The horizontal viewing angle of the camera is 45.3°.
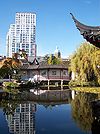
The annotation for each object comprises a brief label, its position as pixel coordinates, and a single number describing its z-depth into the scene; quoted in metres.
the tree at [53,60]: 30.61
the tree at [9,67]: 20.72
